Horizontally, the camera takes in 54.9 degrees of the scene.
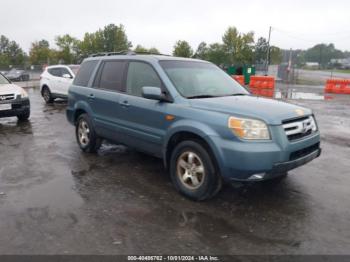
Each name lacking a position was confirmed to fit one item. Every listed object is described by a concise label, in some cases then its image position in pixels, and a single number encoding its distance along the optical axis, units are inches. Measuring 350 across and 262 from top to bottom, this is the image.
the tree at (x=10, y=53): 2596.0
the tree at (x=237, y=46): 1857.8
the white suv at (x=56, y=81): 546.9
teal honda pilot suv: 150.9
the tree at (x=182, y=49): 1981.8
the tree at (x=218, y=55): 1859.0
